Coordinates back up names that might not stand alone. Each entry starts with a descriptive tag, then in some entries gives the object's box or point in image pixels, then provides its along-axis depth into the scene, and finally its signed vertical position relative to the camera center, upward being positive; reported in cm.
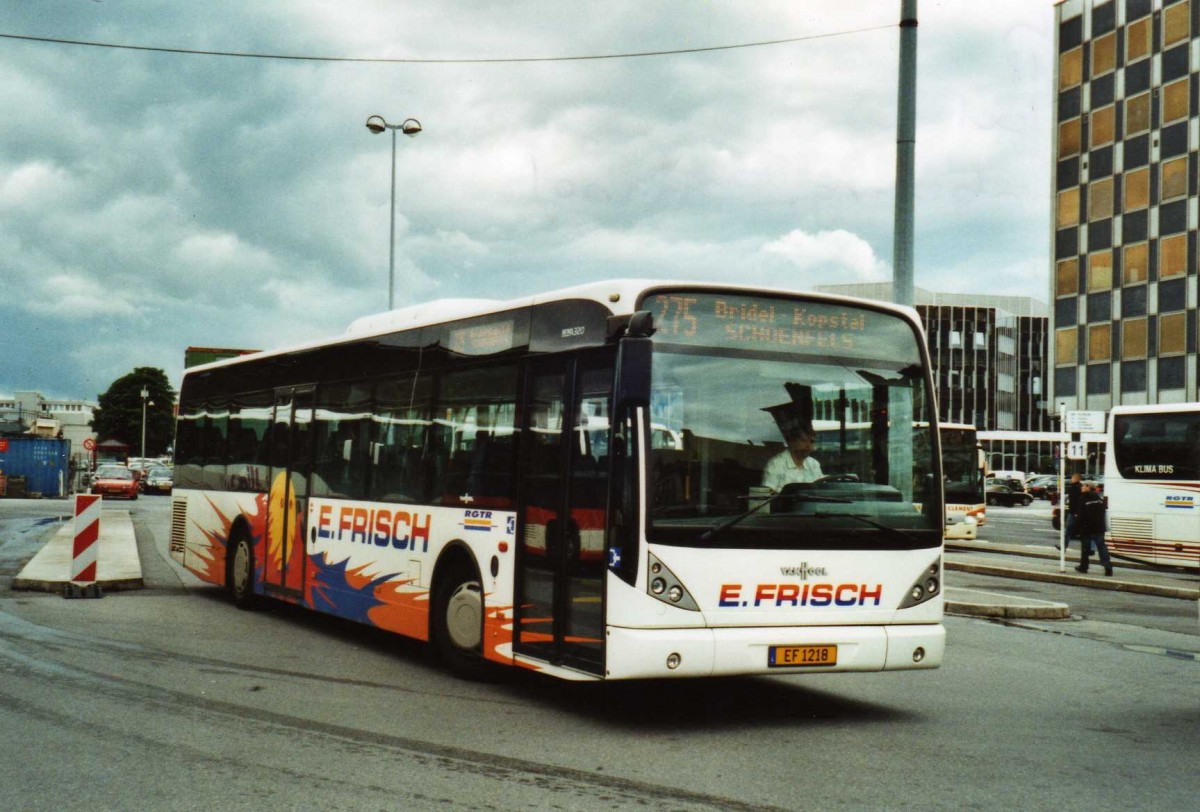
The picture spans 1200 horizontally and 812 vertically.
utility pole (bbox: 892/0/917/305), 1377 +347
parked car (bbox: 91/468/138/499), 5322 -113
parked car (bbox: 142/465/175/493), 6462 -121
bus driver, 795 +5
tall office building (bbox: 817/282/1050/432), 10369 +958
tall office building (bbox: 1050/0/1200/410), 5969 +1361
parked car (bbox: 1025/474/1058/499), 7594 -69
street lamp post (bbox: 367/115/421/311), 2975 +791
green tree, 12238 +463
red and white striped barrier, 1483 -100
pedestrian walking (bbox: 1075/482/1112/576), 2294 -80
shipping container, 5450 -35
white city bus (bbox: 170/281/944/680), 768 -16
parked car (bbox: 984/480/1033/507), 7038 -110
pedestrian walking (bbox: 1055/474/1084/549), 2459 -52
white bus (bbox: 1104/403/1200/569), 2570 -11
